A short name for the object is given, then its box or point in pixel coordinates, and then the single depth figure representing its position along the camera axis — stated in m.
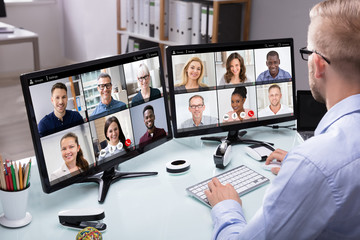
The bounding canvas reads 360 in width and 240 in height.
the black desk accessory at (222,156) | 1.67
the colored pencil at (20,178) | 1.30
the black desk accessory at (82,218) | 1.30
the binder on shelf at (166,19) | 3.73
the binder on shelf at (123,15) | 4.38
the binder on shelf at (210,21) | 3.33
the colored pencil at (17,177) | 1.30
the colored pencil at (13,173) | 1.29
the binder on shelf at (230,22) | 3.38
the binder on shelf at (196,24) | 3.45
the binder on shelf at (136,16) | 3.99
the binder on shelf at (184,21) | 3.52
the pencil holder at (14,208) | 1.30
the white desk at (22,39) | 4.14
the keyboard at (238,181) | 1.48
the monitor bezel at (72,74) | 1.31
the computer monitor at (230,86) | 1.76
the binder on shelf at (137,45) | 4.18
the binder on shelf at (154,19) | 3.78
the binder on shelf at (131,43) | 4.23
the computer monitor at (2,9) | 4.53
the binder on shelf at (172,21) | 3.66
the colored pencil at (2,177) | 1.28
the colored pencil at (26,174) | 1.31
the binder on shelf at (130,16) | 4.05
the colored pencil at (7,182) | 1.29
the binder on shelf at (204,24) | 3.38
